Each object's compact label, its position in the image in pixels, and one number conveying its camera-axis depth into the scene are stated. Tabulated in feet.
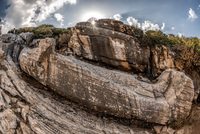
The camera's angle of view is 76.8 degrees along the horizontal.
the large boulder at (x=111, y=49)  38.17
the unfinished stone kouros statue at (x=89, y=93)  26.84
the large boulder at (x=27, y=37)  47.06
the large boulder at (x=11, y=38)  44.65
